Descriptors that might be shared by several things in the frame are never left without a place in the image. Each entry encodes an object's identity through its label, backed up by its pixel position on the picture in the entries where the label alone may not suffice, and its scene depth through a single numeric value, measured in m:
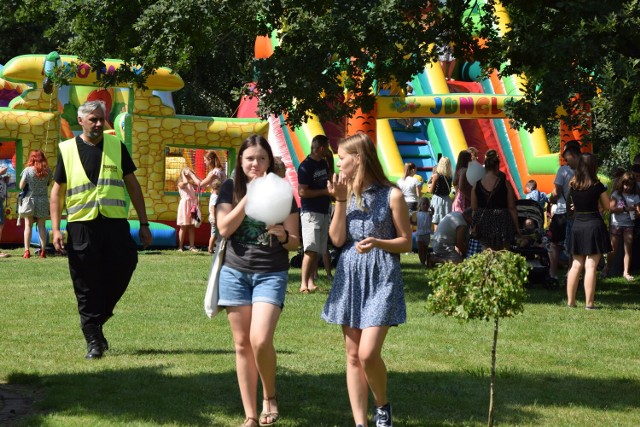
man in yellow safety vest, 8.08
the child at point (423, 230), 17.94
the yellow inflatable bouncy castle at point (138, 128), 19.91
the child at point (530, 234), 14.61
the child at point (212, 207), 18.13
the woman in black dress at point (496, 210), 13.21
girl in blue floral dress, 5.75
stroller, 14.58
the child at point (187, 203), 20.38
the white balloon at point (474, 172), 14.71
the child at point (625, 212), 15.38
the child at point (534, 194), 21.05
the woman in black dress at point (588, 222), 11.73
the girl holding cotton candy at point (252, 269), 5.96
